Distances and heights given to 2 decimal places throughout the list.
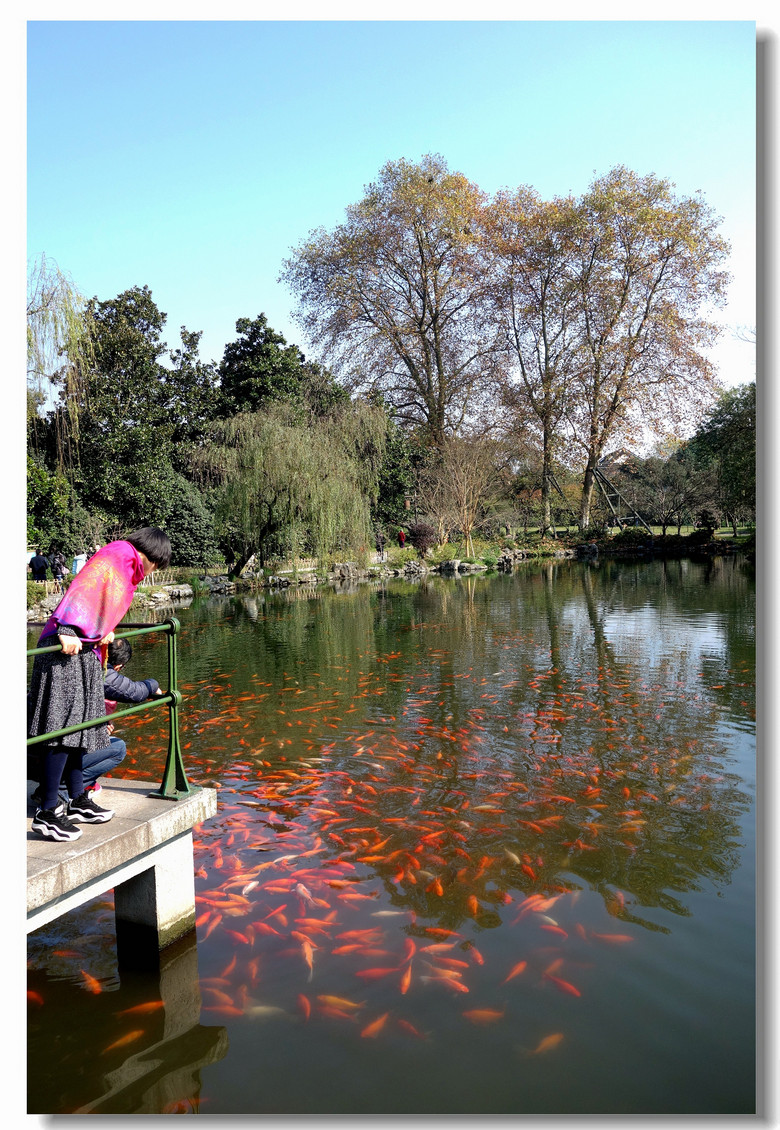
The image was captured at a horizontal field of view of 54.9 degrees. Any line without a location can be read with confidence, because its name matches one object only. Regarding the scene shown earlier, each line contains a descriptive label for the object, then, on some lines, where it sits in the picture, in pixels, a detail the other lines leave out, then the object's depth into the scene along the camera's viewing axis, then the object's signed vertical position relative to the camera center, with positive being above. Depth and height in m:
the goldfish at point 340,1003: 2.99 -1.79
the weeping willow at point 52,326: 14.77 +4.72
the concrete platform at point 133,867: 2.68 -1.19
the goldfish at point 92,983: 3.23 -1.84
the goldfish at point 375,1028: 2.83 -1.79
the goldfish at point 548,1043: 2.73 -1.80
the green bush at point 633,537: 34.03 +0.76
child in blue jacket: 3.20 -0.62
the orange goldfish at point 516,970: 3.16 -1.77
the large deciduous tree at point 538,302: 31.92 +11.28
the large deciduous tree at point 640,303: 30.25 +10.59
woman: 2.89 -0.47
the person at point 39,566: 17.28 -0.11
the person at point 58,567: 20.39 -0.17
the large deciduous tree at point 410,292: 31.77 +11.82
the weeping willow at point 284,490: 22.78 +2.11
